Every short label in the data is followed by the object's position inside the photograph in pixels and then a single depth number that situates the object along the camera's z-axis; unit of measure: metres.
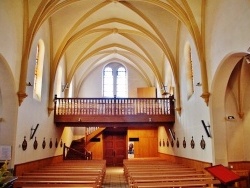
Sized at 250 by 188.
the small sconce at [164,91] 16.00
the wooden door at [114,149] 20.59
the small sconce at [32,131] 10.62
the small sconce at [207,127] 9.44
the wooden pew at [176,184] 6.66
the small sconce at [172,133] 14.58
